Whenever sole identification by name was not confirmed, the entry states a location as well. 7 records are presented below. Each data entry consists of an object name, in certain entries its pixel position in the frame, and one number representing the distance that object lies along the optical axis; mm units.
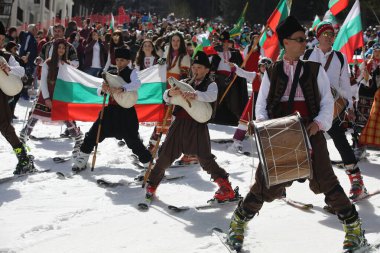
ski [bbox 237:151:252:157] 8805
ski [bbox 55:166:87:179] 7039
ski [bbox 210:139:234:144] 9779
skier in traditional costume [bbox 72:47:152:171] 7012
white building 32094
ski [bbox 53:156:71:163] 7898
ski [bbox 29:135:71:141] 9766
